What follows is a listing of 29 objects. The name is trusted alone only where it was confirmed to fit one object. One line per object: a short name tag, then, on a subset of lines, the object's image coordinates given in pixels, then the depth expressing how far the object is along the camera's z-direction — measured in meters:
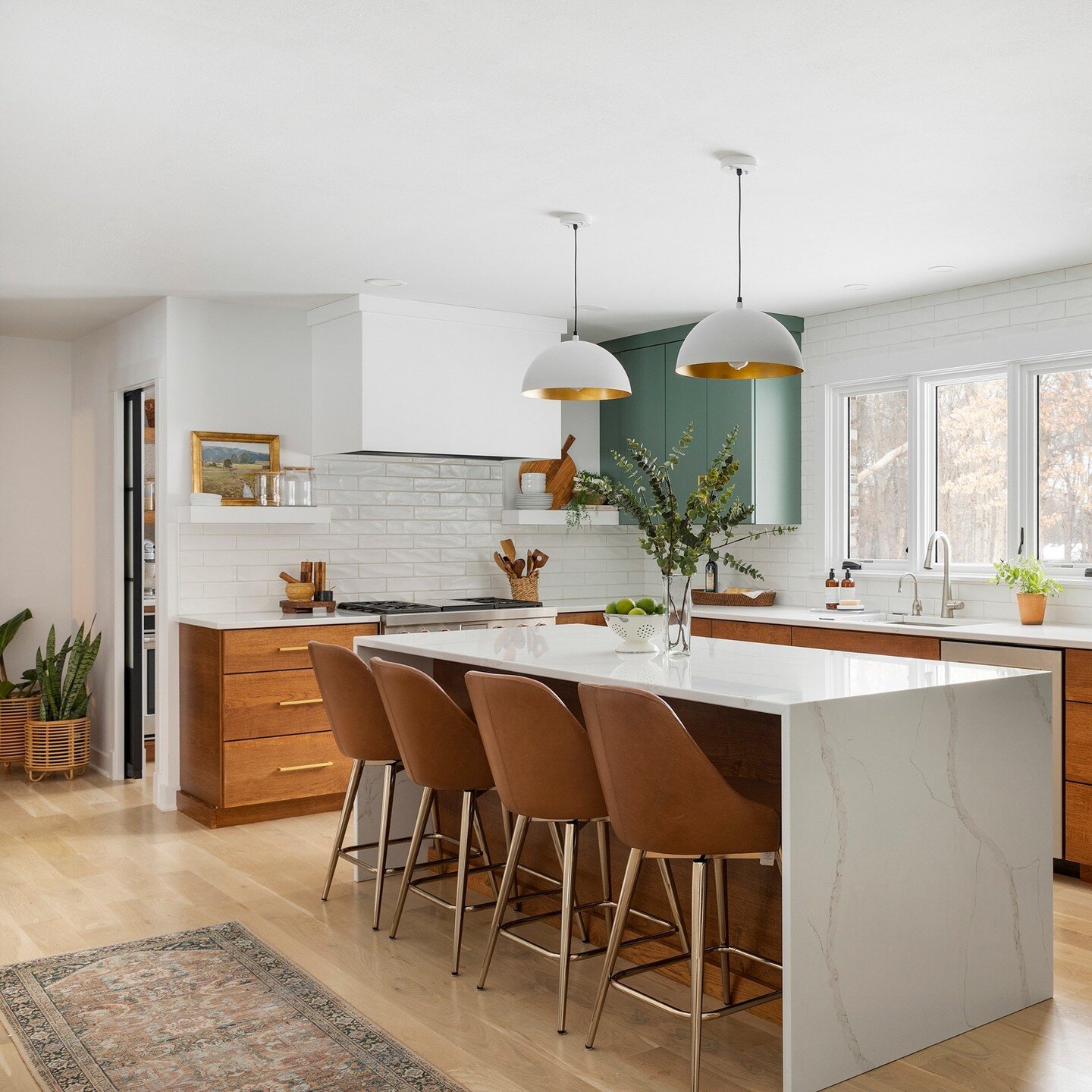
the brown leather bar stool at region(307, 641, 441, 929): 3.83
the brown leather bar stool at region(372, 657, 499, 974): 3.44
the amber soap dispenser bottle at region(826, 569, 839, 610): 5.86
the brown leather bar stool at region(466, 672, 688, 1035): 2.96
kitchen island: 2.61
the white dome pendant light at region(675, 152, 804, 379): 3.32
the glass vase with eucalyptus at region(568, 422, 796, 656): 3.44
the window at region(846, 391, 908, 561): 5.90
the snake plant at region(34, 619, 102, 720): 6.27
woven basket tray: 6.29
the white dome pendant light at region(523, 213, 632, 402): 3.93
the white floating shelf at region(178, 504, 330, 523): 5.47
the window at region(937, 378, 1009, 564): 5.43
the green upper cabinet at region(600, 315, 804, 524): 6.09
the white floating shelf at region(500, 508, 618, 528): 6.47
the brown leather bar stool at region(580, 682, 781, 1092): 2.62
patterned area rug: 2.74
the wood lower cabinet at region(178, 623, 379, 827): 5.15
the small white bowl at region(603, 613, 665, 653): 3.65
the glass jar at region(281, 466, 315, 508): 5.75
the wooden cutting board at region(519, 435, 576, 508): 6.73
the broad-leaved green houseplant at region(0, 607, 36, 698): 6.49
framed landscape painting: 5.61
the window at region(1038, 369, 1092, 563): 5.09
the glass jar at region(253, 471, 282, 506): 5.68
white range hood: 5.61
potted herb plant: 4.92
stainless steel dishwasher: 4.42
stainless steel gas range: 5.54
